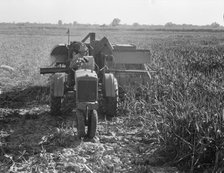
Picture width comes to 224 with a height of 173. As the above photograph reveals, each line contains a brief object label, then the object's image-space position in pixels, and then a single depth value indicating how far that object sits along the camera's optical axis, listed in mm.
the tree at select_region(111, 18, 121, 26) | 112762
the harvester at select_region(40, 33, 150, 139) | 5508
